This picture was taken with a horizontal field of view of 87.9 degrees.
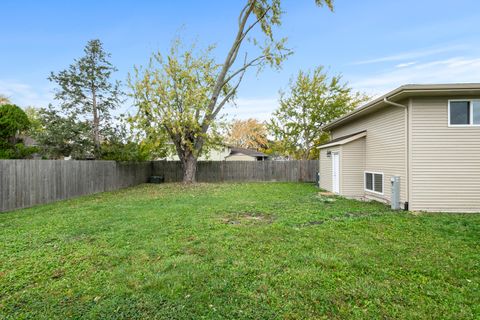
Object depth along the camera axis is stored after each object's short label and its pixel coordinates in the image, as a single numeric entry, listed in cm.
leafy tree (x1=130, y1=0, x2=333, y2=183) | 1257
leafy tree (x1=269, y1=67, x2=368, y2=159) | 1840
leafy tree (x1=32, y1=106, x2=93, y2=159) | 1186
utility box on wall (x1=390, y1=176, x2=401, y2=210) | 717
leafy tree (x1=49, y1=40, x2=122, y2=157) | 1255
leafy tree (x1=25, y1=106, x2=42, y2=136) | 1168
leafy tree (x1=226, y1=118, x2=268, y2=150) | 3738
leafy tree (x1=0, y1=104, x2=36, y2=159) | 1007
